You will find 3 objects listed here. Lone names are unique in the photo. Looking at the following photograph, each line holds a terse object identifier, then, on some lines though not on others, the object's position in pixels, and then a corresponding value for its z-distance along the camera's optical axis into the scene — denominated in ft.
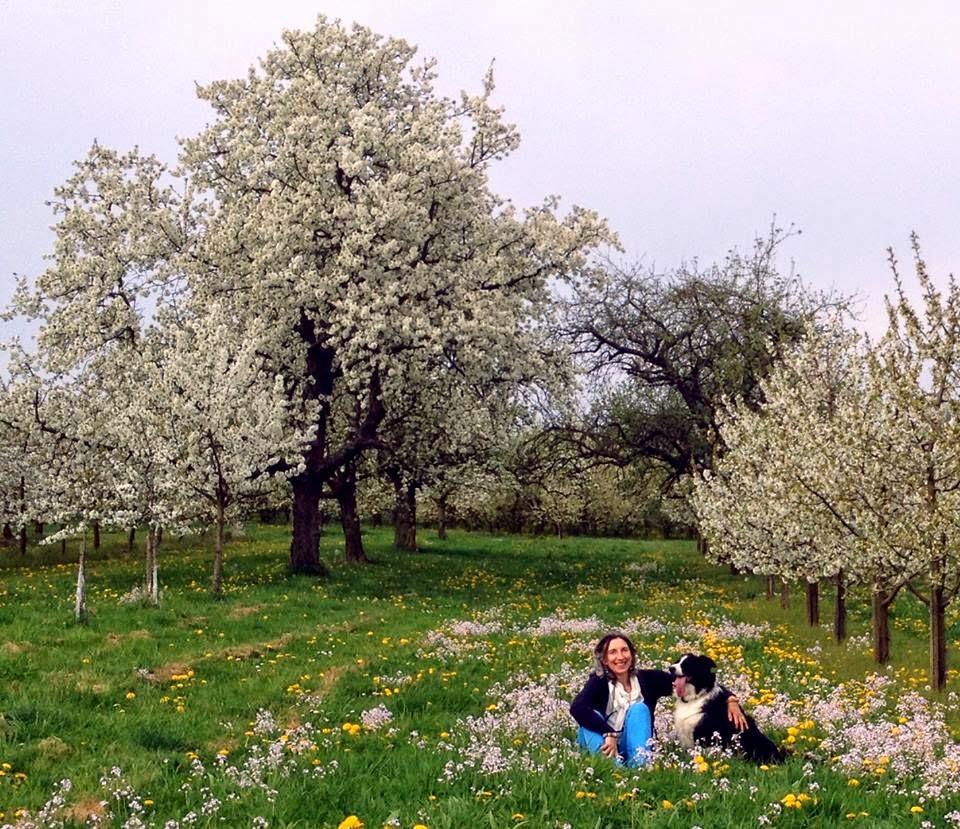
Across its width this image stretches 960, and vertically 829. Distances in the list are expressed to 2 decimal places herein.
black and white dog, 27.53
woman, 28.99
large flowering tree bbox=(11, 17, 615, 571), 84.43
